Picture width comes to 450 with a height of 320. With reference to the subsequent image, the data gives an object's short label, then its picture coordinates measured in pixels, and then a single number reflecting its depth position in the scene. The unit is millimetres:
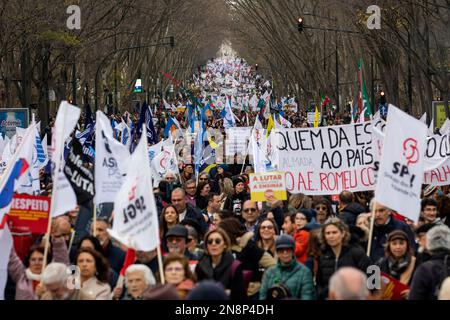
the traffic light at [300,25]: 43562
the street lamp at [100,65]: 49662
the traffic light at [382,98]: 39600
